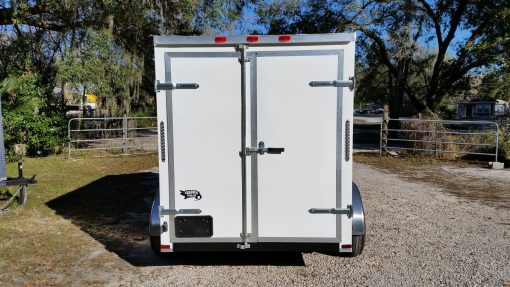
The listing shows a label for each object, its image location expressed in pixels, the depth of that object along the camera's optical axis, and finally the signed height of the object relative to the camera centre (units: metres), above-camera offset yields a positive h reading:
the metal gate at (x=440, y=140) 13.41 -0.87
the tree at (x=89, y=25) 12.48 +2.74
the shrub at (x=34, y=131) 12.70 -0.48
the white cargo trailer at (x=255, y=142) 3.92 -0.25
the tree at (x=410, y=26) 17.36 +3.65
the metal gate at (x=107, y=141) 14.80 -0.97
